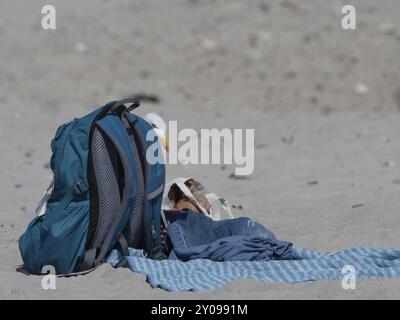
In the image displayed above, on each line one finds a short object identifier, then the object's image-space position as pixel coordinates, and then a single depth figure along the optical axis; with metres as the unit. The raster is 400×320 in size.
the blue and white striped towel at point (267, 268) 8.01
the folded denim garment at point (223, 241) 8.73
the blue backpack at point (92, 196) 8.37
